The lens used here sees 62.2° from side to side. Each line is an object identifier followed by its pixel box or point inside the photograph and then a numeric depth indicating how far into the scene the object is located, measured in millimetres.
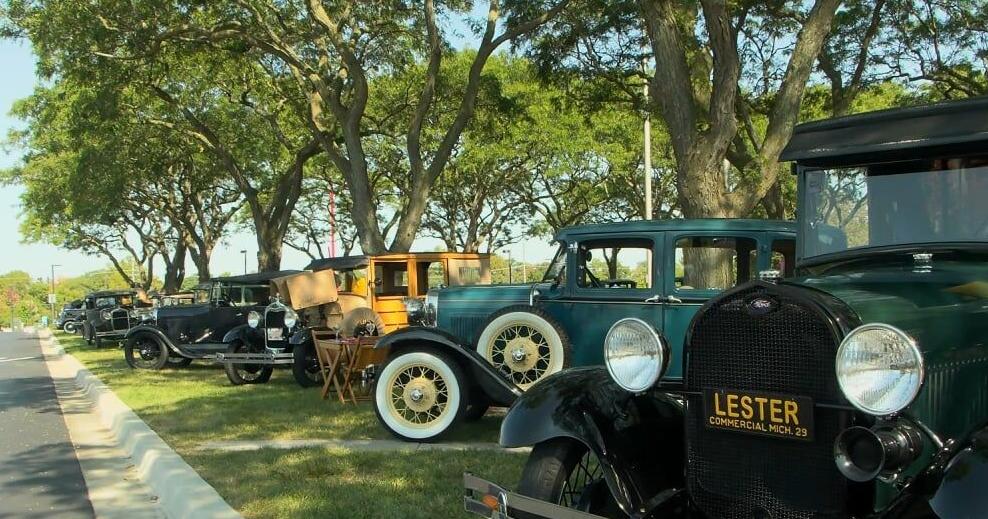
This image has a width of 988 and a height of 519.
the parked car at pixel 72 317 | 33562
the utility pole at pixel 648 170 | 18984
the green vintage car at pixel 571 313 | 6840
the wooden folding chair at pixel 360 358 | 9758
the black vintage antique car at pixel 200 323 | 15473
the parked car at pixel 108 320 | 22328
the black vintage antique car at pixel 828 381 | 2688
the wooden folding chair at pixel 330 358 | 9969
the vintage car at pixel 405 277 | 12859
